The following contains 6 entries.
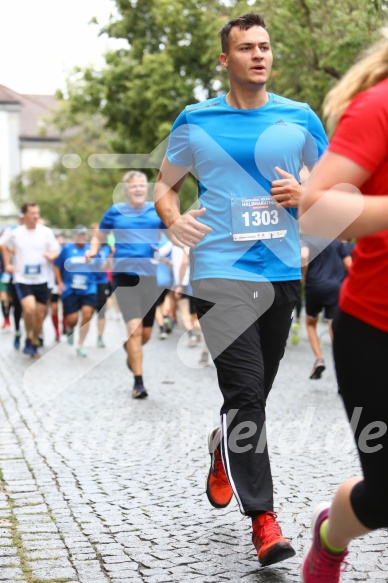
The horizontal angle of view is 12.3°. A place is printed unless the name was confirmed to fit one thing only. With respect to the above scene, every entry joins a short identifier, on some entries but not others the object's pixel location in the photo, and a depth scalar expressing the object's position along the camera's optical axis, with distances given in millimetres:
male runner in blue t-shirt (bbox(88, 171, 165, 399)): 16449
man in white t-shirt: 24324
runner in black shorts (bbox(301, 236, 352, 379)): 18576
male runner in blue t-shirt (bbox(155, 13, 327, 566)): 7289
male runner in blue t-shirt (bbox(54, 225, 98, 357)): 25455
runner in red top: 4668
